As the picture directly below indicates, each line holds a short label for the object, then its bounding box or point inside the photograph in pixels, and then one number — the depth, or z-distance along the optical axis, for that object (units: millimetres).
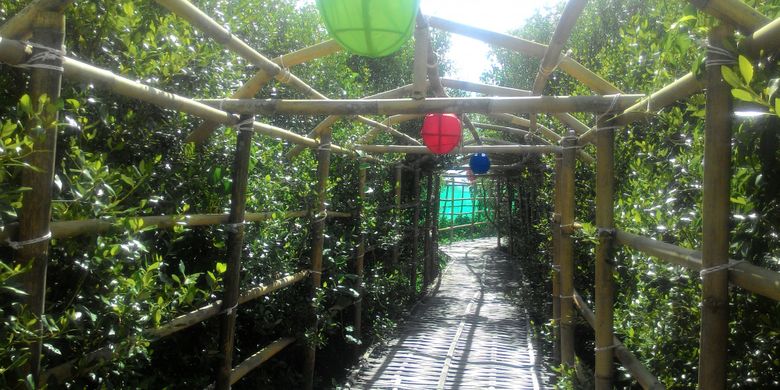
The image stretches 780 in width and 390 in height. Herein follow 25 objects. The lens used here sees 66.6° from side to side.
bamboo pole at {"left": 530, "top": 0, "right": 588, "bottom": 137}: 2205
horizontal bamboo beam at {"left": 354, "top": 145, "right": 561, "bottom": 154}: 5469
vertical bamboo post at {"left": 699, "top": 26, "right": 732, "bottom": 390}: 1434
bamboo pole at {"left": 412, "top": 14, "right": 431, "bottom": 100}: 2648
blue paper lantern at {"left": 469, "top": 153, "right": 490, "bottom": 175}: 7016
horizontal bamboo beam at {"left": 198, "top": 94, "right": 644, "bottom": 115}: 2621
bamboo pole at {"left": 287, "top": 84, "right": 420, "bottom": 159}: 4230
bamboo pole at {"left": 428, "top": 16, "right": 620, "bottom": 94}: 2826
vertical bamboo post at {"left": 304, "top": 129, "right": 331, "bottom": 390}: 4281
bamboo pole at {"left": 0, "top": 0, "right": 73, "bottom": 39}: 1539
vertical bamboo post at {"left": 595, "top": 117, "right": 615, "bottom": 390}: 2732
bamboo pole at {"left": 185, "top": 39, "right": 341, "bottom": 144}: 3137
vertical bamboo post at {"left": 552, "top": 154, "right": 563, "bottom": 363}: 4988
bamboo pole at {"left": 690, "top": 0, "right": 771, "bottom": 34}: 1358
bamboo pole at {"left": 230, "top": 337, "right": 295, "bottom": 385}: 3107
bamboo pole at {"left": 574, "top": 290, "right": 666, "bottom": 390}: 2207
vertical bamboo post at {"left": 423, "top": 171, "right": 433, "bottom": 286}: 9023
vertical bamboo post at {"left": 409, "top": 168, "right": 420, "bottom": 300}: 8014
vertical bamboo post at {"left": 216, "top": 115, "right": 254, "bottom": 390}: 2854
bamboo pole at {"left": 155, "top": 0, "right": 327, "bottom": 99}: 2243
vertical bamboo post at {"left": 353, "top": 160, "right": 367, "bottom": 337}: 5570
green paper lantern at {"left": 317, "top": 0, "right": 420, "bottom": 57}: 1598
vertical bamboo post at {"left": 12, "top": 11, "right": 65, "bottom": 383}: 1505
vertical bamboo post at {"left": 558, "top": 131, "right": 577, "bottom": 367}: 3912
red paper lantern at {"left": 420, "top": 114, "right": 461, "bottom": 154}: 4176
